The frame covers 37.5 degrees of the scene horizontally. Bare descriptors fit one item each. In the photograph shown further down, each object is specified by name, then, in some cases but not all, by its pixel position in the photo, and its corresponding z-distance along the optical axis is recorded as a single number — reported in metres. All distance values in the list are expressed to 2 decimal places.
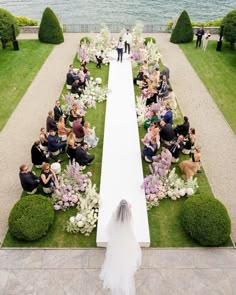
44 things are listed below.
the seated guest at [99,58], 23.18
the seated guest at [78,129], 14.56
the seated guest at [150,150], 13.75
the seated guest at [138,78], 20.64
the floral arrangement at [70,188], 11.70
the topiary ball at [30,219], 10.15
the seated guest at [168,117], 15.36
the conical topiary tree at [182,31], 27.88
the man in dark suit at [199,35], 26.70
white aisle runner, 11.05
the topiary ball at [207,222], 10.05
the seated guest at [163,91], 17.81
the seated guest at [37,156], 12.88
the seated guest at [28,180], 11.55
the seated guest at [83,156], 13.20
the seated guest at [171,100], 17.16
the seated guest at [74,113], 15.86
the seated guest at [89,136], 14.65
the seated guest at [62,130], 14.72
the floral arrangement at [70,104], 17.17
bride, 8.29
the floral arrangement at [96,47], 23.88
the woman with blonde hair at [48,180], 11.69
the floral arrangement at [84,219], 10.80
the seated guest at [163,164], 12.51
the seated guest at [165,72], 19.91
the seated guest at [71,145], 13.37
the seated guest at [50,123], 14.95
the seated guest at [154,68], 20.67
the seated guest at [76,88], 18.59
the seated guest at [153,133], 13.83
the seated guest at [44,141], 14.07
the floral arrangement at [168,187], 12.09
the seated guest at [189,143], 14.04
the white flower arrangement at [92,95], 18.34
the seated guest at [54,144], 13.73
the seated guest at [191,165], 12.88
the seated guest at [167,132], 14.30
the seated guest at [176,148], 13.63
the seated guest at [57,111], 16.08
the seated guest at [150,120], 15.47
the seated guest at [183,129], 14.58
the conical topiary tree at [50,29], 27.05
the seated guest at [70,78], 19.58
